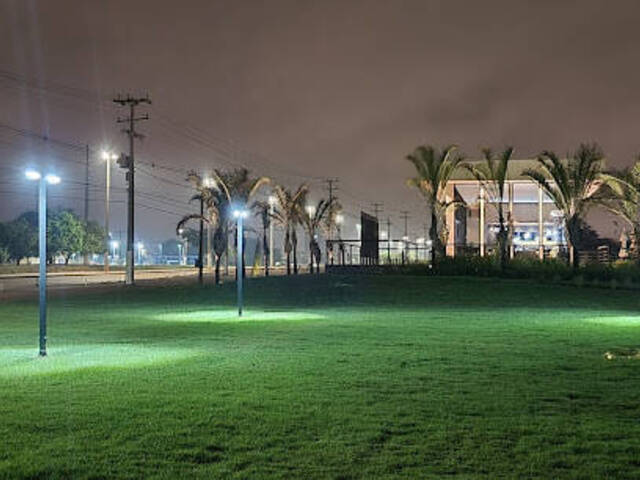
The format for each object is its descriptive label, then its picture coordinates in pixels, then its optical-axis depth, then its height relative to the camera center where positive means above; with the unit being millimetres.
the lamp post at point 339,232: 53550 +4378
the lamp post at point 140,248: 148375 +6114
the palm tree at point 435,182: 41312 +4712
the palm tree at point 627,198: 36609 +3514
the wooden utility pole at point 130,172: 45656 +6240
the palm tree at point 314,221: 60938 +4180
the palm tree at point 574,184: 38625 +4195
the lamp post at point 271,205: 55625 +4987
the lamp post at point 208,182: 46906 +5411
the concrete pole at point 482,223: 48844 +3327
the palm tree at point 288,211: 57312 +4617
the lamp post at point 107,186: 69888 +7942
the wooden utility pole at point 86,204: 88125 +7986
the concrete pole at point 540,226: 51803 +3145
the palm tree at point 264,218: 53656 +4049
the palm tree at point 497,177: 40062 +4848
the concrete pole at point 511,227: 44562 +2578
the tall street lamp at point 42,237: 14594 +773
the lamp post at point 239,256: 23906 +763
